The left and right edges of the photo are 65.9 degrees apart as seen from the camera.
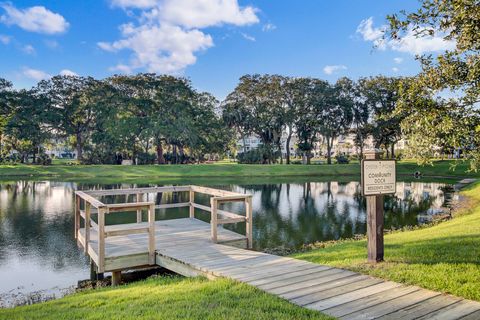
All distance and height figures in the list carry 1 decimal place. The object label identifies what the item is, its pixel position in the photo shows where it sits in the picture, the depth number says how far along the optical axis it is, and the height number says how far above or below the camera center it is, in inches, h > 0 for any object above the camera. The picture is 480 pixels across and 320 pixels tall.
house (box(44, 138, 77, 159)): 4417.1 +32.3
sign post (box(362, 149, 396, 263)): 246.2 -25.1
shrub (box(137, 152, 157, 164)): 2359.7 -19.7
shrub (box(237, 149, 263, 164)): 2342.4 -18.8
